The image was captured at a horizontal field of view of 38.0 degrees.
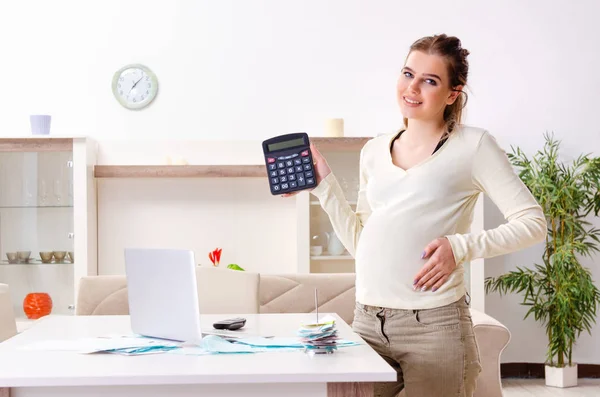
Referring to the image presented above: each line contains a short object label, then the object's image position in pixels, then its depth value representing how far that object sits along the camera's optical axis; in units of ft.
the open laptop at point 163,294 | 6.15
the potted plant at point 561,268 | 15.72
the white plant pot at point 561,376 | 15.96
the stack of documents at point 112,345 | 6.09
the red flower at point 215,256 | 15.93
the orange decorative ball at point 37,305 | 15.71
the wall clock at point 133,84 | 16.93
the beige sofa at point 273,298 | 9.51
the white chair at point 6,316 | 9.28
